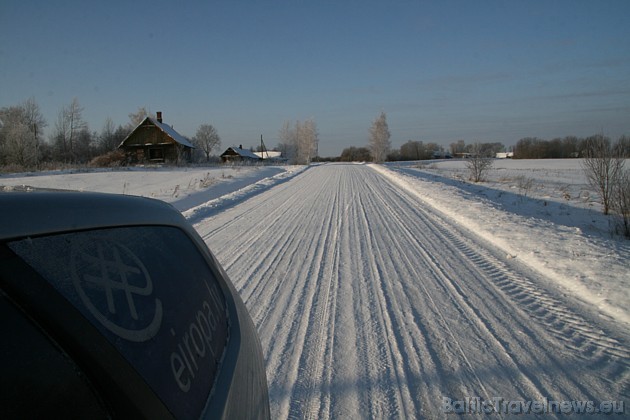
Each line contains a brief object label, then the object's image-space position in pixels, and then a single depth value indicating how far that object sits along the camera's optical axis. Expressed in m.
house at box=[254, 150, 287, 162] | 103.50
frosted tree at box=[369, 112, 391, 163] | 81.12
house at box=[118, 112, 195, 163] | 47.50
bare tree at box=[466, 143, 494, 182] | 25.34
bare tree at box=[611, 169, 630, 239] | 8.79
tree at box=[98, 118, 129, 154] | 70.44
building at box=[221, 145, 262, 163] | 81.50
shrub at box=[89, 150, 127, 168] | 41.31
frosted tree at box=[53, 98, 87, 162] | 59.25
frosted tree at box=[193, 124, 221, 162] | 107.31
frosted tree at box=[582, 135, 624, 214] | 11.16
